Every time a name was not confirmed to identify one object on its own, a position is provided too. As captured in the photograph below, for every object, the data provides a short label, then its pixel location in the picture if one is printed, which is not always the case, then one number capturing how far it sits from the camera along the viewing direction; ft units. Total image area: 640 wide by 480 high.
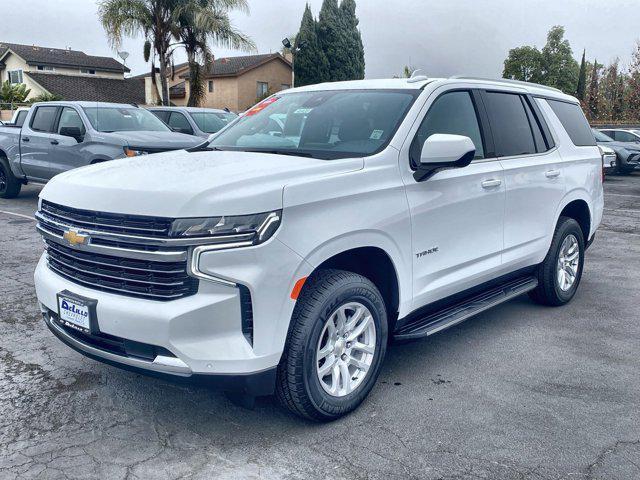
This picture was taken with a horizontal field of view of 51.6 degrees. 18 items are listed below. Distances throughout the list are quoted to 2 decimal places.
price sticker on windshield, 16.62
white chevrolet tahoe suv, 10.00
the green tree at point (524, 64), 217.36
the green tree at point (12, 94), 143.74
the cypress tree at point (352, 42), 152.87
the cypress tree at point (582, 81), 166.01
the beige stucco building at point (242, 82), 150.20
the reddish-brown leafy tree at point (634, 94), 130.72
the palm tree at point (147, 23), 88.12
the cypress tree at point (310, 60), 149.89
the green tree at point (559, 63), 210.79
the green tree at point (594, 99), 142.86
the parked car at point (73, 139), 34.09
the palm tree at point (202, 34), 88.94
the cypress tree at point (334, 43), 151.53
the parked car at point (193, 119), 45.60
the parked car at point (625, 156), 67.15
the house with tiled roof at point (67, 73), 154.40
